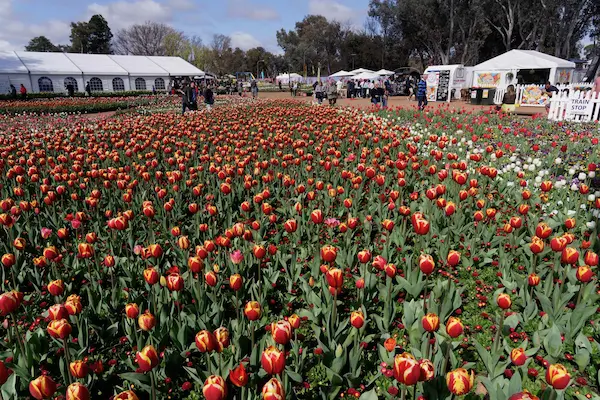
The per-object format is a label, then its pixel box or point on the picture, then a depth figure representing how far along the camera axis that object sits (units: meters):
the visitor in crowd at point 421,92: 17.75
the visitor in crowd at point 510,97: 17.30
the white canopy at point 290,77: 56.88
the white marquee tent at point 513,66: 25.38
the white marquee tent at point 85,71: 36.19
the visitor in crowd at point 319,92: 24.72
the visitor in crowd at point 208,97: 19.69
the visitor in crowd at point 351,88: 36.23
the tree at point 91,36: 78.50
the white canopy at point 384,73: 44.44
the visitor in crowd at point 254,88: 31.78
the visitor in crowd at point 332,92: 21.76
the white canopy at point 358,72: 45.91
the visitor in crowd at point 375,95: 21.70
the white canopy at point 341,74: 47.87
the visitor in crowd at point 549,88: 18.77
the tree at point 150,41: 79.44
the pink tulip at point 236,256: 3.31
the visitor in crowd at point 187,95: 18.22
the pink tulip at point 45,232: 3.90
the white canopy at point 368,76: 42.16
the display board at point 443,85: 28.97
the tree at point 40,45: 88.31
